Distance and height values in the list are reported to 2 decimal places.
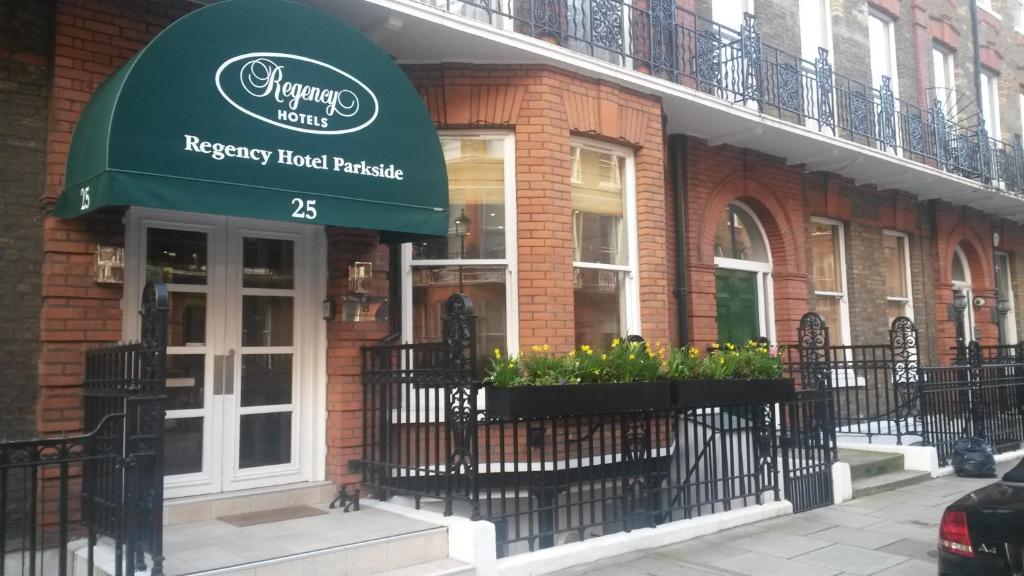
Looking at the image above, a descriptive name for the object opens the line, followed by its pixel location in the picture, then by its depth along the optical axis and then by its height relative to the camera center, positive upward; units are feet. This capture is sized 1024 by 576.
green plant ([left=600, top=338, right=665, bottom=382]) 21.45 -0.49
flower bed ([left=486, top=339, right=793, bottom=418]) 19.36 -0.97
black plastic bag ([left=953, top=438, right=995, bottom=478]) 32.27 -4.98
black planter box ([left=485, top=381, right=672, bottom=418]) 19.01 -1.37
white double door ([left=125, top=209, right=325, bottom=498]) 20.53 +0.26
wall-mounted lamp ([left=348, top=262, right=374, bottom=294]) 22.31 +2.09
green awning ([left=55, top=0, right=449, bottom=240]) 16.55 +5.21
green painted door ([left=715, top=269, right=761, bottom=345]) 36.11 +1.79
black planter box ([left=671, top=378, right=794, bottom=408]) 22.47 -1.46
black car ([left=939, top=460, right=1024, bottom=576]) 13.82 -3.56
